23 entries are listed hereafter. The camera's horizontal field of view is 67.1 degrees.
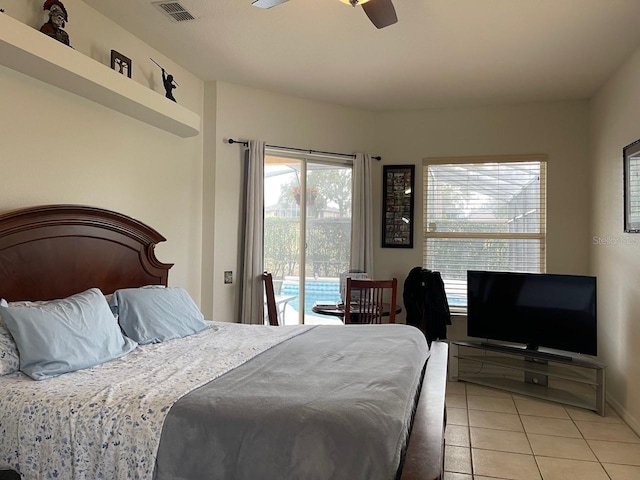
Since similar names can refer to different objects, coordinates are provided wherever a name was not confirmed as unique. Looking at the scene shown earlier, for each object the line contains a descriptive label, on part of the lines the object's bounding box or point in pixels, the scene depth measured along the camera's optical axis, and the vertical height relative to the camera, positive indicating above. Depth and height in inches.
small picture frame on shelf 121.9 +48.0
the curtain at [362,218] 190.2 +13.1
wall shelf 89.3 +36.9
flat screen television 155.6 -19.1
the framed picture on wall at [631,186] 133.8 +19.8
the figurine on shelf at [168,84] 140.5 +48.3
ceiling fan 93.6 +48.2
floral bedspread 65.1 -24.4
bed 59.0 -21.6
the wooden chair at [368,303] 161.3 -17.8
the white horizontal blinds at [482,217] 188.5 +14.4
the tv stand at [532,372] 151.4 -42.3
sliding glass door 183.6 +8.4
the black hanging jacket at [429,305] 178.1 -20.0
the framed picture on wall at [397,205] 197.5 +19.2
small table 168.3 -21.0
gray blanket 57.6 -22.5
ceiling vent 113.0 +57.2
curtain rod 171.3 +38.6
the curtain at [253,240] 170.2 +3.4
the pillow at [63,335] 81.4 -16.0
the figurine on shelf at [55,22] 101.3 +47.9
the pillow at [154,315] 107.3 -15.6
